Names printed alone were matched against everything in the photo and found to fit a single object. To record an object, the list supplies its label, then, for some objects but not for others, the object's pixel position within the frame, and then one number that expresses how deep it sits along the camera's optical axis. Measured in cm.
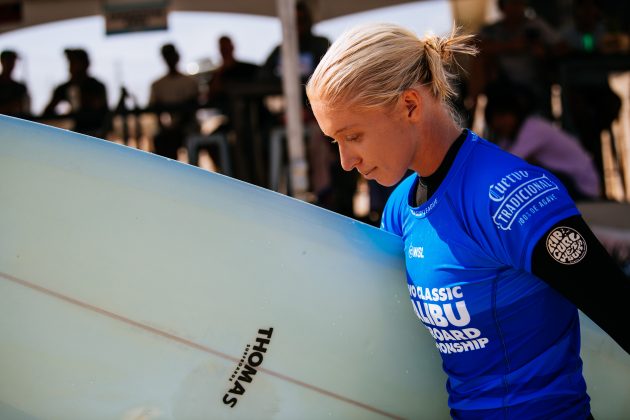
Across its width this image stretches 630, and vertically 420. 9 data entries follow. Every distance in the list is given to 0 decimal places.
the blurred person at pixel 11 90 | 642
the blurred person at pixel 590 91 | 550
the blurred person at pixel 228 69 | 644
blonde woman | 132
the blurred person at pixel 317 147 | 563
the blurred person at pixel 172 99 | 659
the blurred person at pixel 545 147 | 449
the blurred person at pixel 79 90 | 657
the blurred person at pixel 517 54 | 539
